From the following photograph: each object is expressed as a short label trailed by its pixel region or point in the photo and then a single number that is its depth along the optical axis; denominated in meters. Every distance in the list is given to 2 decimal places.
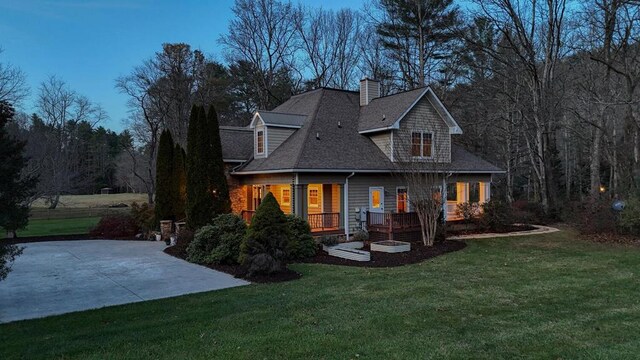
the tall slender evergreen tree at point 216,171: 16.30
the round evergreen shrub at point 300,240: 12.70
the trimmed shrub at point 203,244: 12.79
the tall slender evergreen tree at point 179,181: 19.59
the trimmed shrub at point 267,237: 10.63
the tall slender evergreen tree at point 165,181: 19.31
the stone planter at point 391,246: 13.39
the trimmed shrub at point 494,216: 18.64
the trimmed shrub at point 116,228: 20.33
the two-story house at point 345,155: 16.12
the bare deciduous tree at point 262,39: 29.97
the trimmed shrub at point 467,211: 19.12
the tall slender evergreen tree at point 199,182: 16.06
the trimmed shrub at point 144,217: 19.67
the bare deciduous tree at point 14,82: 26.64
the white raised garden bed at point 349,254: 12.28
